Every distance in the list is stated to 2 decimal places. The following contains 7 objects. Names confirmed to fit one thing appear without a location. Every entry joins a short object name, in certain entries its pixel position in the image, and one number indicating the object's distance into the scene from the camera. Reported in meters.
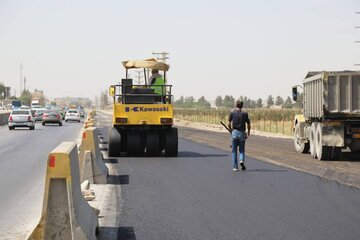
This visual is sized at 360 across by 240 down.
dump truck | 20.66
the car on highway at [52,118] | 59.84
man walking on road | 17.09
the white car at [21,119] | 49.25
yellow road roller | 22.17
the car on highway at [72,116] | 73.81
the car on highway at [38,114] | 74.44
